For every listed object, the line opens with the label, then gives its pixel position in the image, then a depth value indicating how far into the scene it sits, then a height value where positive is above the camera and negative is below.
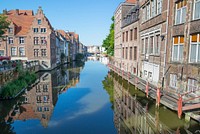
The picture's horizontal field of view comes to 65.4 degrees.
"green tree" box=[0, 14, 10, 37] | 20.42 +4.64
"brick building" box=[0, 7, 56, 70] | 35.59 +3.65
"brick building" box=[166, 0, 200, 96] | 10.02 +0.72
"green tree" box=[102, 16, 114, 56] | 48.76 +4.96
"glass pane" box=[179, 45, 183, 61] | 11.64 +0.34
